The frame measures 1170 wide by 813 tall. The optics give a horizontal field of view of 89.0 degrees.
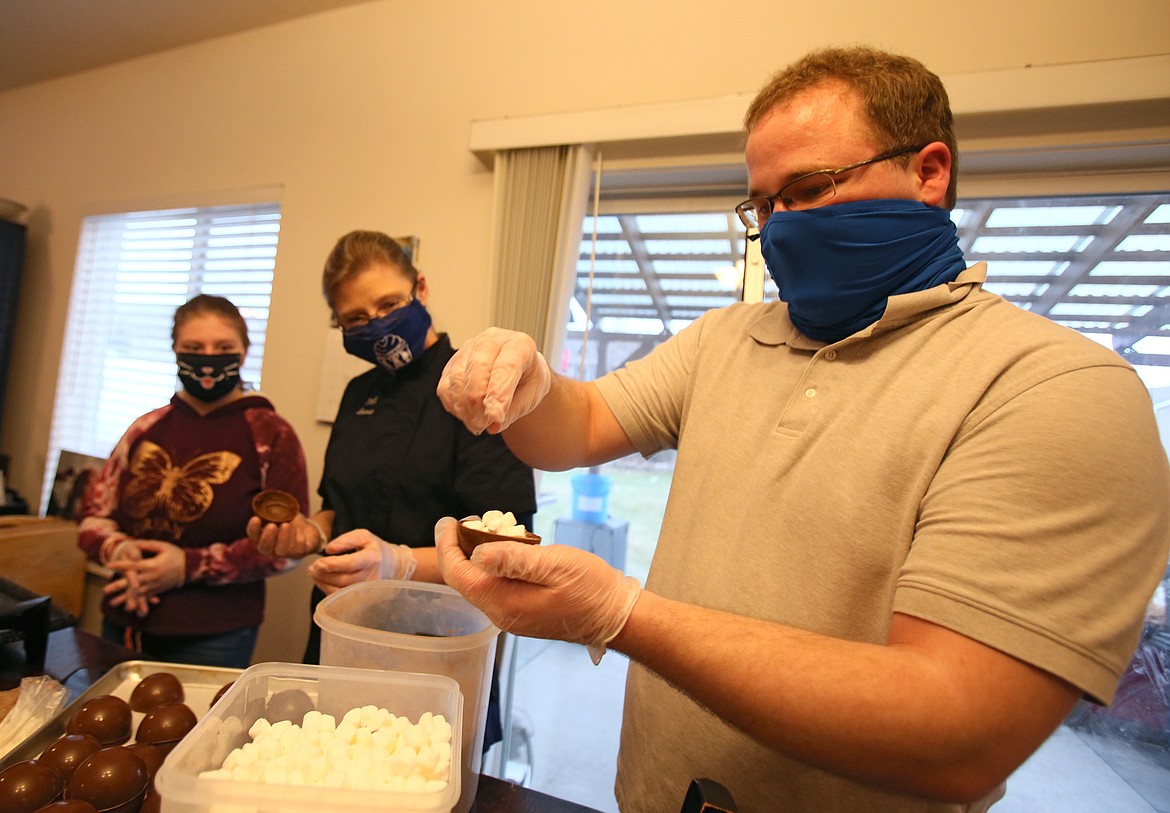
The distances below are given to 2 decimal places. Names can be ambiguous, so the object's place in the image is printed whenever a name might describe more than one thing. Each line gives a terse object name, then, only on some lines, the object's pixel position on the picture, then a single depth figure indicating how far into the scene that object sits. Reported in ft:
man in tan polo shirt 2.01
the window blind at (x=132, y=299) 10.23
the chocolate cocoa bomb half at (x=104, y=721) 2.97
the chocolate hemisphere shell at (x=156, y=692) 3.31
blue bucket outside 7.57
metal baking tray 3.34
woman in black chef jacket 4.76
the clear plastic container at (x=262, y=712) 1.83
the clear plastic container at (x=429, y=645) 2.80
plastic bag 3.01
